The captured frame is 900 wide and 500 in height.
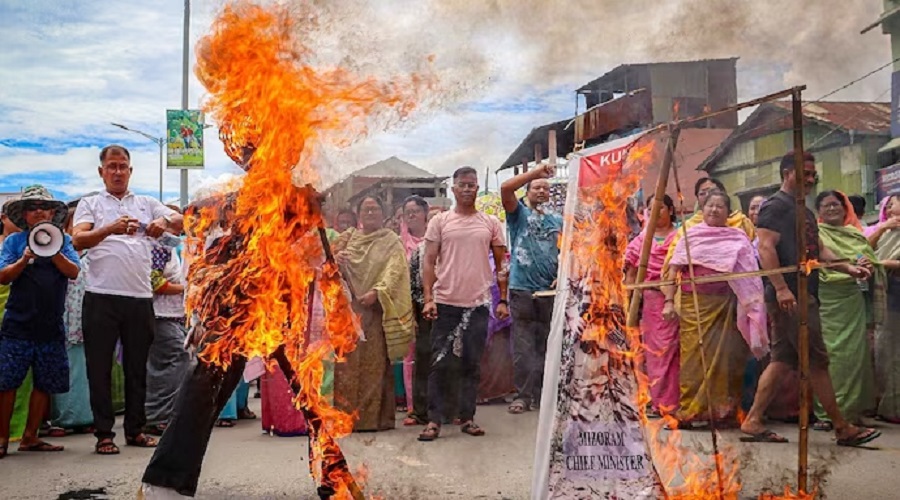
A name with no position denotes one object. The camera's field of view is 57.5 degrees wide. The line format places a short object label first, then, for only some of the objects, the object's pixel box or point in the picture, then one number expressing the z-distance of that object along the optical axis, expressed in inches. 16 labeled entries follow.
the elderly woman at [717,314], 224.8
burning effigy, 148.6
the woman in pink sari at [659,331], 255.3
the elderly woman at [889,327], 250.8
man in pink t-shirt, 245.3
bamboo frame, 139.5
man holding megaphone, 228.2
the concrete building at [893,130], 184.1
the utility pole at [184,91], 620.8
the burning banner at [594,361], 136.6
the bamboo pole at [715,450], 146.1
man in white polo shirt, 225.0
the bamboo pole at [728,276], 140.4
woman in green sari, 248.1
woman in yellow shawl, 247.6
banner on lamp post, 458.2
